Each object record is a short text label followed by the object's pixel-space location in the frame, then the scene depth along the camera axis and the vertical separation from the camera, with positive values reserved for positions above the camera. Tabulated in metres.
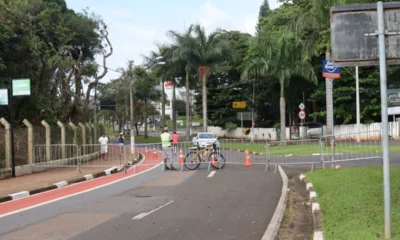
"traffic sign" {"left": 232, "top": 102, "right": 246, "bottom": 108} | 54.62 +2.75
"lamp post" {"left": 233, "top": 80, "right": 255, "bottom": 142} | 53.71 +3.36
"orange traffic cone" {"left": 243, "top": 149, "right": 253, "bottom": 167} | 19.47 -1.56
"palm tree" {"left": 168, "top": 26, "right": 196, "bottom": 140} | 41.41 +7.74
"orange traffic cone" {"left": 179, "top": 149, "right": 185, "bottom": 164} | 19.09 -1.38
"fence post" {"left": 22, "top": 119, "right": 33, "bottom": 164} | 19.16 -0.61
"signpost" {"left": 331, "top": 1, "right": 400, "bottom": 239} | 5.53 +1.08
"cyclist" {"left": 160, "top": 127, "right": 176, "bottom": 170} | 18.72 -0.82
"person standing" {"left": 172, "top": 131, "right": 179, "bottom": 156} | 19.21 -0.85
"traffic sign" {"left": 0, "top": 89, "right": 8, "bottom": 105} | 17.47 +1.40
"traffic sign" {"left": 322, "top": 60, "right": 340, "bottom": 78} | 25.73 +3.11
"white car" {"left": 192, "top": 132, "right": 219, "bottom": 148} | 18.78 -0.74
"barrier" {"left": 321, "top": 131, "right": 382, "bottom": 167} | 15.39 -0.85
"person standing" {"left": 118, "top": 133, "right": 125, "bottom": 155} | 21.50 -0.97
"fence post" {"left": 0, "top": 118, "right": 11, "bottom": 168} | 17.47 -0.54
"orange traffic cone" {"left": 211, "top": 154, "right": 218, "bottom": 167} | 18.45 -1.49
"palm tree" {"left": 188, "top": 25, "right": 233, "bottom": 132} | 41.50 +7.10
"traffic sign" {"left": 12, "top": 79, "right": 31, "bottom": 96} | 17.56 +1.75
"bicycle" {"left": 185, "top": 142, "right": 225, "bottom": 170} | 18.55 -1.25
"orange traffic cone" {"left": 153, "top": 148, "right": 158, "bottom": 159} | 22.90 -1.46
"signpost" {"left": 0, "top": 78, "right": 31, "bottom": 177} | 17.24 +1.59
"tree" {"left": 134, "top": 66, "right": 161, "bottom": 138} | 60.83 +6.53
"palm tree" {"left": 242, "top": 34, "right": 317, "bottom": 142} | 35.59 +5.11
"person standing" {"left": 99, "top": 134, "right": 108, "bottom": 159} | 23.91 -1.19
